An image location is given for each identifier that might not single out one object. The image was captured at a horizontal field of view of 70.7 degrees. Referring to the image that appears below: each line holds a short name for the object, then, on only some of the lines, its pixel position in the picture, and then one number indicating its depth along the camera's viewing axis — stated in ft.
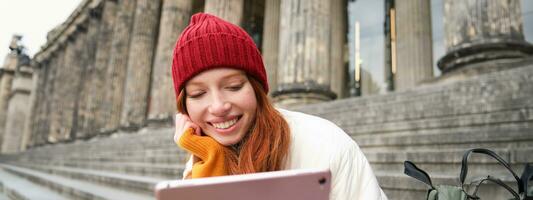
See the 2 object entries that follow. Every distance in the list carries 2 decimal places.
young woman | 3.22
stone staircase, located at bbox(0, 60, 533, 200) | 9.50
